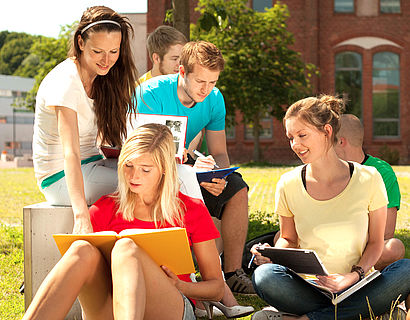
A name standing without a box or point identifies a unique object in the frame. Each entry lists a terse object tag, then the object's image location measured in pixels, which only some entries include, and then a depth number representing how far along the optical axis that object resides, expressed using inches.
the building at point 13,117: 2133.4
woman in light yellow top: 124.9
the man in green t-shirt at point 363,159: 157.8
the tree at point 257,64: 888.3
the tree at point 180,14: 266.7
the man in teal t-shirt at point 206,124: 164.9
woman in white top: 133.1
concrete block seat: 141.9
